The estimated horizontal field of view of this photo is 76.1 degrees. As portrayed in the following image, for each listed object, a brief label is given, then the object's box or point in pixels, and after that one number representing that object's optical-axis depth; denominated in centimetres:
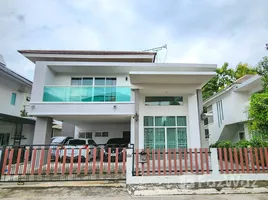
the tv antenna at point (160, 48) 1506
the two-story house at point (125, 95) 1017
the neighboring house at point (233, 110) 1305
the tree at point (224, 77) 2502
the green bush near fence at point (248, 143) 927
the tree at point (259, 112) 756
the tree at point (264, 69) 891
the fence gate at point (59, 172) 653
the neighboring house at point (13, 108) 1252
